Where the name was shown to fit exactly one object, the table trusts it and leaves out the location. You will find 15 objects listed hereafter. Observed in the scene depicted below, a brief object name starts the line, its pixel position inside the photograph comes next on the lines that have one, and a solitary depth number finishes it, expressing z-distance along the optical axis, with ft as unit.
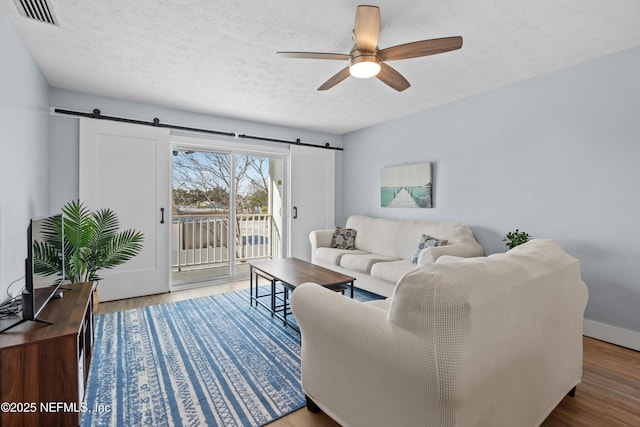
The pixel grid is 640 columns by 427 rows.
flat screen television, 5.44
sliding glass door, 14.84
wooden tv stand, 4.63
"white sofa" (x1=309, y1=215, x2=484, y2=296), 11.08
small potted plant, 9.79
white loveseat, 3.43
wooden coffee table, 9.05
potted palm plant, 7.82
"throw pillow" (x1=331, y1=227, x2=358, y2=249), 15.20
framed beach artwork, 13.56
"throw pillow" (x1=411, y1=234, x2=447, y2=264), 11.34
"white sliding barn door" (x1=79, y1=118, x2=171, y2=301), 11.53
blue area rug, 5.67
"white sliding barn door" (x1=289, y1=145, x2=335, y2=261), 16.69
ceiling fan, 6.00
